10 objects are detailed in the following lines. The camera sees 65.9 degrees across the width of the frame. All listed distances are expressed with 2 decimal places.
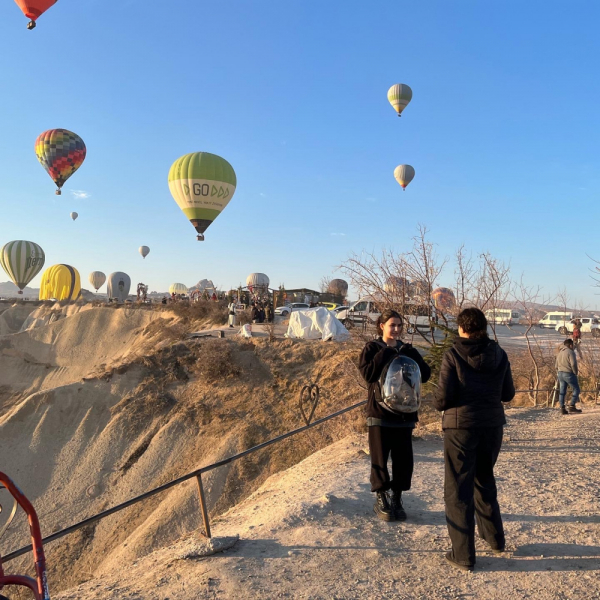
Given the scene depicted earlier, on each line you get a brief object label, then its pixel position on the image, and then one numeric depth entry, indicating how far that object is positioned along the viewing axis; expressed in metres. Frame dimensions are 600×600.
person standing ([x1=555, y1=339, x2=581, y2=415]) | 9.55
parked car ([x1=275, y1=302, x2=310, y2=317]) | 31.42
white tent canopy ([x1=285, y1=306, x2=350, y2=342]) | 20.78
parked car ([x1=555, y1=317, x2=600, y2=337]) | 32.46
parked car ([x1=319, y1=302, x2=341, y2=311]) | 31.05
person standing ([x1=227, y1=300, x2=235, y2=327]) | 25.57
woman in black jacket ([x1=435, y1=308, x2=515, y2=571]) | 3.28
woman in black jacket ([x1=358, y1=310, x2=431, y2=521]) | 3.89
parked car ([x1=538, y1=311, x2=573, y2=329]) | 37.62
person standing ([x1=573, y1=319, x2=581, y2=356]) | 14.80
